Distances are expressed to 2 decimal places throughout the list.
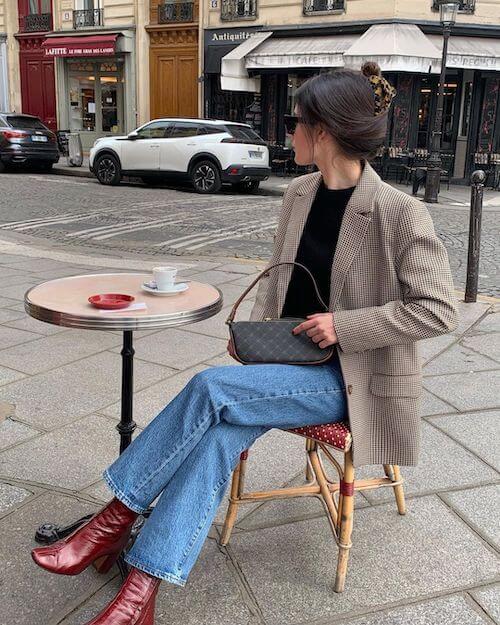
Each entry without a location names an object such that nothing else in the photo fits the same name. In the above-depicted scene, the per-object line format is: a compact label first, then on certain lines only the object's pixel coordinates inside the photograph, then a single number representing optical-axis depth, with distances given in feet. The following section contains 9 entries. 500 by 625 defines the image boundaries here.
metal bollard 17.60
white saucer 7.89
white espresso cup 7.88
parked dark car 57.21
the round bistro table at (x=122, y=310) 6.92
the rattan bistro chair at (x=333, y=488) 7.07
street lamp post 40.91
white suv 46.01
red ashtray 7.18
